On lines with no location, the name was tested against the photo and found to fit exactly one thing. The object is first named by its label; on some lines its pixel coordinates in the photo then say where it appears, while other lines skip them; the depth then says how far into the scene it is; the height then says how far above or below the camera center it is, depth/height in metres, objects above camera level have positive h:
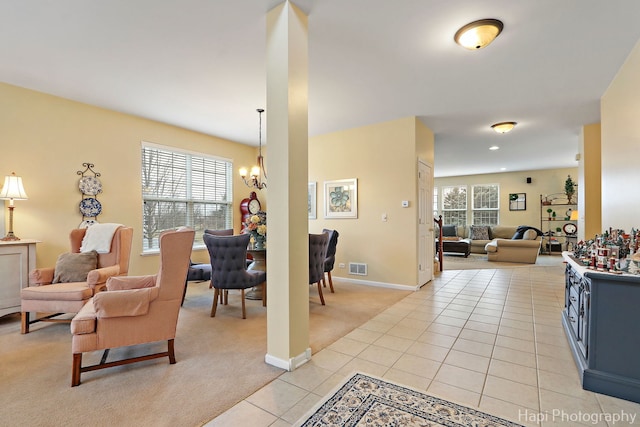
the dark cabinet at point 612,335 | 1.86 -0.80
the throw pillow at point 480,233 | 9.55 -0.69
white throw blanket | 3.56 -0.31
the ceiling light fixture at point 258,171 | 4.60 +0.66
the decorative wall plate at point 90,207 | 4.05 +0.07
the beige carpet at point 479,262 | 7.02 -1.30
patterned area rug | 1.66 -1.17
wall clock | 6.31 +0.13
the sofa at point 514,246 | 7.41 -0.92
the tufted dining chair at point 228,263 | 3.36 -0.58
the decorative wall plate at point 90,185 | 4.05 +0.37
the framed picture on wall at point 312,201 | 5.77 +0.20
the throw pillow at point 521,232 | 7.93 -0.55
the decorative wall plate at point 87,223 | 4.03 -0.15
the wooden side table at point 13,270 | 3.15 -0.62
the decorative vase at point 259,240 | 4.09 -0.38
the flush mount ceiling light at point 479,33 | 2.41 +1.49
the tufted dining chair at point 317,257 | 3.71 -0.57
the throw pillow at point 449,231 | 10.02 -0.65
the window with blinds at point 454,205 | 10.98 +0.25
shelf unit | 9.26 -0.41
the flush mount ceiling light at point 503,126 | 4.90 +1.41
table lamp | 3.23 +0.22
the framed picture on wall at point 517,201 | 9.94 +0.34
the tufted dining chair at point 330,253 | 4.43 -0.63
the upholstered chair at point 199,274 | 3.96 -0.82
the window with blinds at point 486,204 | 10.41 +0.27
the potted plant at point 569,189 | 8.59 +0.67
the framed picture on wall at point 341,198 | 5.29 +0.25
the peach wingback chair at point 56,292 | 2.89 -0.78
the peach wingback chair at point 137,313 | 2.08 -0.75
